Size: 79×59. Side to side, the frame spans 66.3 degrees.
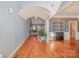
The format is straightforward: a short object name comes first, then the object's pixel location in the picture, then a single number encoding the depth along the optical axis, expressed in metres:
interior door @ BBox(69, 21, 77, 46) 5.10
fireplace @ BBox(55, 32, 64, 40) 5.05
